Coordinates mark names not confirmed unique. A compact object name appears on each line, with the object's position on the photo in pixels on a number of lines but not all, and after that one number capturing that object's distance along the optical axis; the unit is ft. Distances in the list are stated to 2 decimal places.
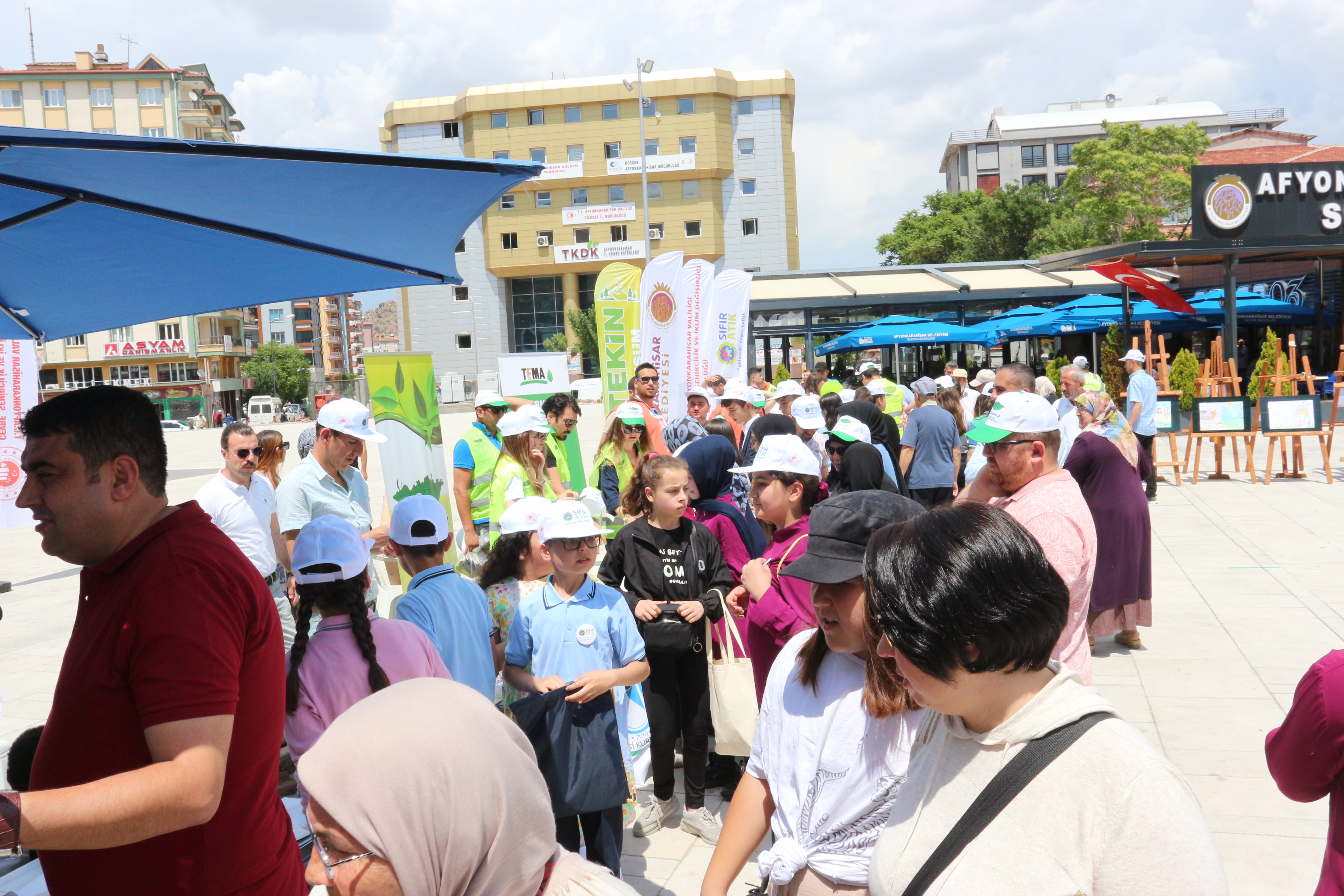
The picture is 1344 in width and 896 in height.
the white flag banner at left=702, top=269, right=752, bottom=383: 41.09
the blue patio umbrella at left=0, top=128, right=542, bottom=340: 6.90
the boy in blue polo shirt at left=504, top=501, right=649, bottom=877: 10.96
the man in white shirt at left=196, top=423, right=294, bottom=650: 17.47
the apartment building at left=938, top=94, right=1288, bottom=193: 296.51
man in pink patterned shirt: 10.66
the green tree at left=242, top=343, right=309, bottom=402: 268.82
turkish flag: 61.52
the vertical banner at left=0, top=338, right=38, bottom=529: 29.71
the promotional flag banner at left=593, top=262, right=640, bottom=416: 38.70
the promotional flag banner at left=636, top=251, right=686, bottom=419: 38.88
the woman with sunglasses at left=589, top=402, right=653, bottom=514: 21.15
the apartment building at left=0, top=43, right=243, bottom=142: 232.94
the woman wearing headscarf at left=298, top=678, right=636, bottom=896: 4.24
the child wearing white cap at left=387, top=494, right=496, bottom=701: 10.57
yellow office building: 210.79
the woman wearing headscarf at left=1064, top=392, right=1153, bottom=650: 20.22
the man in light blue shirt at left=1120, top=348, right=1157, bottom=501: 41.22
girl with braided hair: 8.54
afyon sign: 62.69
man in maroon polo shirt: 5.12
